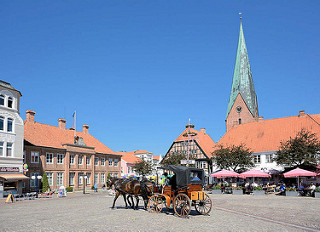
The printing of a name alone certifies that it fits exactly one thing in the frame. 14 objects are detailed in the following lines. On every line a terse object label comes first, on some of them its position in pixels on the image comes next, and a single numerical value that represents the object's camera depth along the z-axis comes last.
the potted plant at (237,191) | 33.50
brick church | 49.44
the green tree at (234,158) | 44.12
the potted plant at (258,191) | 32.47
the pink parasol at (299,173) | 30.86
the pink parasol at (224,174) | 35.67
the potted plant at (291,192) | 30.42
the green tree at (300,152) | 36.19
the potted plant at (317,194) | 28.00
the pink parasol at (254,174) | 34.25
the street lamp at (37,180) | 38.58
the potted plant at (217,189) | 35.88
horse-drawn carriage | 15.52
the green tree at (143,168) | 63.52
